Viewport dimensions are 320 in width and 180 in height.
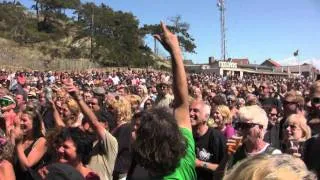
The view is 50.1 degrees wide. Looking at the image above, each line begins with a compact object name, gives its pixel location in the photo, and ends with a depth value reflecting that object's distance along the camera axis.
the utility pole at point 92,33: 50.40
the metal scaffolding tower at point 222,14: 41.56
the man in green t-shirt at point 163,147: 1.97
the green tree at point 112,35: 49.42
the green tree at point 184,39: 59.79
